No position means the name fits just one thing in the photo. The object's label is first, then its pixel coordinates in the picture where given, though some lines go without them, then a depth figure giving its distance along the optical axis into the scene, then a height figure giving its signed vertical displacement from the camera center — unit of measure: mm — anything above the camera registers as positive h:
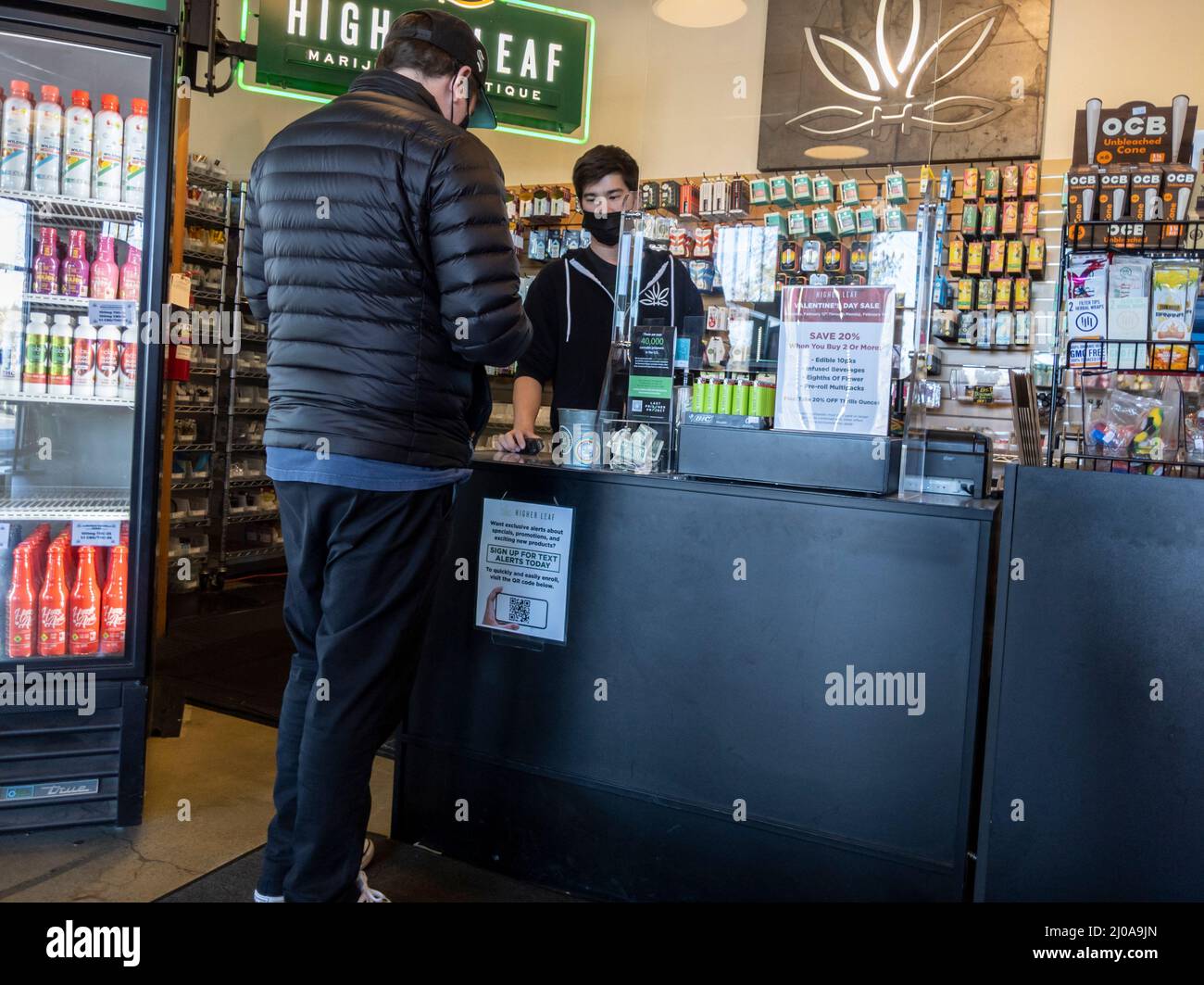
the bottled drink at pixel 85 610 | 2850 -578
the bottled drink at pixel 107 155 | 2934 +750
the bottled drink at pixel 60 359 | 2903 +141
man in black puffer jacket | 1941 +121
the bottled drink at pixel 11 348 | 2871 +159
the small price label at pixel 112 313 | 2785 +270
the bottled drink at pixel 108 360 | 3000 +151
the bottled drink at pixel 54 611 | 2830 -581
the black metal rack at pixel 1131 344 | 2824 +359
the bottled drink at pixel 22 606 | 2795 -568
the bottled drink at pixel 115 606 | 2898 -576
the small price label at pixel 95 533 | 2797 -351
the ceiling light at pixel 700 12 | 3994 +2110
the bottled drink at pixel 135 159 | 2945 +743
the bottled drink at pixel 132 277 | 3055 +409
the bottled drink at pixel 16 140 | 2836 +751
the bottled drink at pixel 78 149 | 2889 +748
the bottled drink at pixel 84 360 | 2943 +142
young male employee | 3004 +431
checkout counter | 1971 -575
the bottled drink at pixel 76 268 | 2963 +415
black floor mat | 2326 -1093
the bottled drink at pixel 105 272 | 3008 +413
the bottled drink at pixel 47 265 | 2914 +411
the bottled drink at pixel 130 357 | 2773 +150
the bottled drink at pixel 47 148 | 2867 +741
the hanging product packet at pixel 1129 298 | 2816 +484
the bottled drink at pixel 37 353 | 2869 +150
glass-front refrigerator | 2660 +49
